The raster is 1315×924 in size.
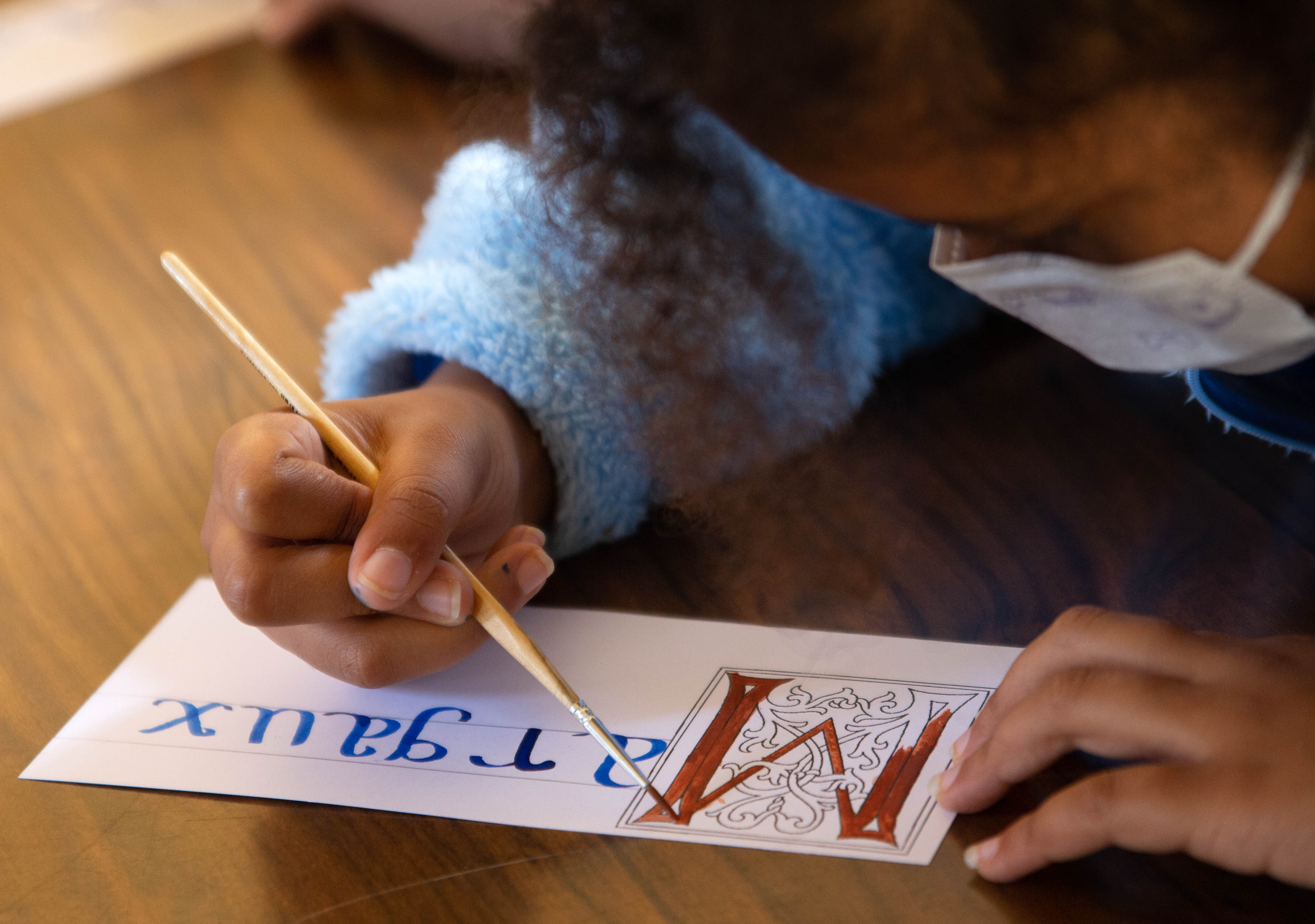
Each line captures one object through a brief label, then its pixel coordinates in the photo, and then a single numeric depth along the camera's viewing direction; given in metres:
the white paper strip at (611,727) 0.63
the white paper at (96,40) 1.11
